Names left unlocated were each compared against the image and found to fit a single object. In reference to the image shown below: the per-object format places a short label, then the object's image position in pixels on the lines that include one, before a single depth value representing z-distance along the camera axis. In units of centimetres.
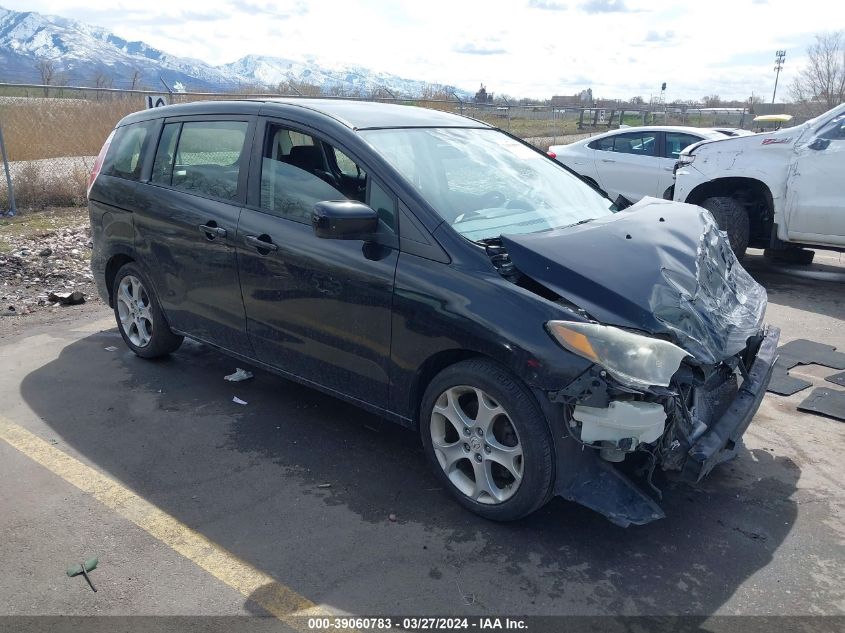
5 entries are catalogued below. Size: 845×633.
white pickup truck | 737
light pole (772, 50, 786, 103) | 6638
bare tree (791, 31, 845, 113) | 3344
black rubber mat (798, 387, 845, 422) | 459
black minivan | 297
